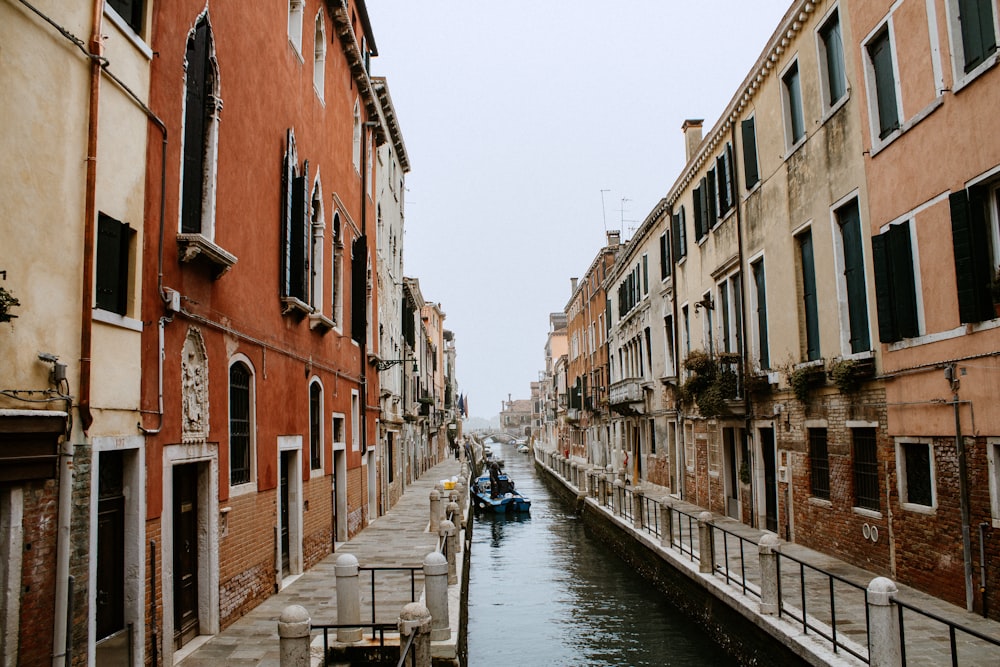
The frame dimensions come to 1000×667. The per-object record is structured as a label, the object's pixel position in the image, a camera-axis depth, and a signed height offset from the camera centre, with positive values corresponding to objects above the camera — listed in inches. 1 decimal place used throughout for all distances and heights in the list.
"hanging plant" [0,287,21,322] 179.5 +30.1
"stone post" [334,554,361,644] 307.0 -65.3
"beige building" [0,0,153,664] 196.4 +29.4
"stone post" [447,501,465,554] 617.9 -72.6
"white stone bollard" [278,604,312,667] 227.8 -61.4
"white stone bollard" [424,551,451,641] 318.7 -69.7
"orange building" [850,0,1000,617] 323.3 +58.1
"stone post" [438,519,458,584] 434.6 -70.4
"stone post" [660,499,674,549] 565.9 -80.3
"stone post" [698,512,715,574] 452.1 -77.7
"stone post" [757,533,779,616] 341.7 -71.2
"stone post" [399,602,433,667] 242.2 -64.2
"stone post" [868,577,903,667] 243.0 -67.6
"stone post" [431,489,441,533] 659.4 -73.8
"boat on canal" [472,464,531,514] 1202.6 -122.7
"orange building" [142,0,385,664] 285.3 +57.7
